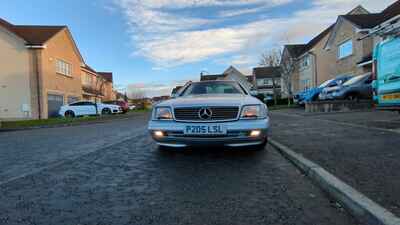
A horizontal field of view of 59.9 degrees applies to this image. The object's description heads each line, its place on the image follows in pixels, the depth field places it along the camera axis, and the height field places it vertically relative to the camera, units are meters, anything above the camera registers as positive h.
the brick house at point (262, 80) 74.75 +5.10
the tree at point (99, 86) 46.40 +2.83
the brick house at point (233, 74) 83.00 +7.21
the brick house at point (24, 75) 28.23 +2.67
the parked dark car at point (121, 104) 32.97 +0.19
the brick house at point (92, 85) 42.88 +2.97
